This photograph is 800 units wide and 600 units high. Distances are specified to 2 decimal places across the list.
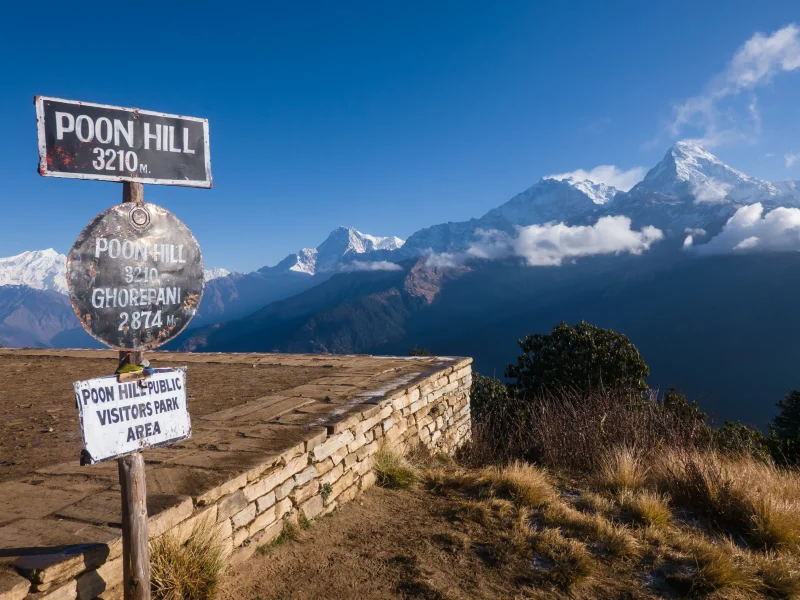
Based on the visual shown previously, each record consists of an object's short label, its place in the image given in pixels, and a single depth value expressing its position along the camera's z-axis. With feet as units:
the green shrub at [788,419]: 81.79
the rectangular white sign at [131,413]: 6.53
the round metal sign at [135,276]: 6.86
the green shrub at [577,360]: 59.31
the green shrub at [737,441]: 25.96
